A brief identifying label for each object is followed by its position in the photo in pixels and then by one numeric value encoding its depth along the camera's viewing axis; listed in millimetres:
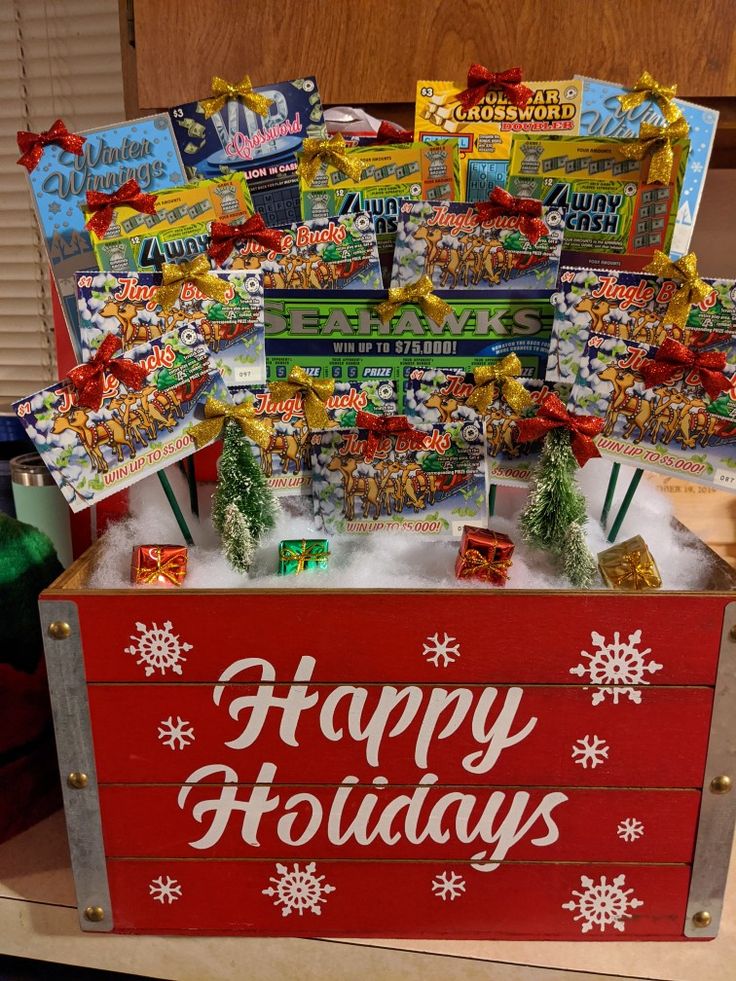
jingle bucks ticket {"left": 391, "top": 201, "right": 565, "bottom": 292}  845
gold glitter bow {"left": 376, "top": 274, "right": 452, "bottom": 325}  820
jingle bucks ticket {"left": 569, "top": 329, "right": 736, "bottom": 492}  773
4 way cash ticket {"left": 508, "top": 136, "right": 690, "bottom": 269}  859
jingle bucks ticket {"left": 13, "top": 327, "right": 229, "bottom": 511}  765
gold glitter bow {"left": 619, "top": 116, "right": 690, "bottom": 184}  828
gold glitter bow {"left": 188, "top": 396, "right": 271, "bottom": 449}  812
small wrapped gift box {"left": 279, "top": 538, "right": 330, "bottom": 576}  789
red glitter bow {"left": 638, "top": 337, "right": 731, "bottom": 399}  762
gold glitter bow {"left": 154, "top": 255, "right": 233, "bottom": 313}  794
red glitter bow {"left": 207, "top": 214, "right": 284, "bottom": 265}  832
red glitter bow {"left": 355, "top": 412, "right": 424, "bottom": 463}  821
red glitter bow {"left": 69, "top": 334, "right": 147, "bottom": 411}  763
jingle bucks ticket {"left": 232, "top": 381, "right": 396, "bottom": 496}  849
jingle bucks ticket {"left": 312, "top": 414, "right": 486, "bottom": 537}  829
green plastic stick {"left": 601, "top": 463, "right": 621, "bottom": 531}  904
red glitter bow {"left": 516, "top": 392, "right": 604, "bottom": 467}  787
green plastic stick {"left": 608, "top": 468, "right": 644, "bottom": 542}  867
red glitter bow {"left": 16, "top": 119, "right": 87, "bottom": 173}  892
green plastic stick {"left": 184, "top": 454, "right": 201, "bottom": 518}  912
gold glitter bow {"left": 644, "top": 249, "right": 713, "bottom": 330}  779
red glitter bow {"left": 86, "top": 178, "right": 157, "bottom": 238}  835
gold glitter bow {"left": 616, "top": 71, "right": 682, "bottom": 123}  933
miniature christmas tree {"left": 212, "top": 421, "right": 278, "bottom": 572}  813
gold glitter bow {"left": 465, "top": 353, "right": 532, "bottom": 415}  828
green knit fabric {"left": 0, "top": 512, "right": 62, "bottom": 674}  863
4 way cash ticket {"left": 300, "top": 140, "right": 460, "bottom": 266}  886
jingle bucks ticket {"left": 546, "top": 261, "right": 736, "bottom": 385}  796
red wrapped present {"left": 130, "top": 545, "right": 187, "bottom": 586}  760
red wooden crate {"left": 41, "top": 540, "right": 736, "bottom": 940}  718
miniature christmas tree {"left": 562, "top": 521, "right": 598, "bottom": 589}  785
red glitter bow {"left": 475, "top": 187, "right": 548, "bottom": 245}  829
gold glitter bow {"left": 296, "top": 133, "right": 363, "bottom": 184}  859
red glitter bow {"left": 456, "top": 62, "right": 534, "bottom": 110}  920
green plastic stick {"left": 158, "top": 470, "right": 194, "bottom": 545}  846
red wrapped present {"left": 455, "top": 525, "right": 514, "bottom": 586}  767
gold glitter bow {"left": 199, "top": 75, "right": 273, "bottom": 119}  909
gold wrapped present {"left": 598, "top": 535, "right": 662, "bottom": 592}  738
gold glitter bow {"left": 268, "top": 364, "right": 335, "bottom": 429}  840
